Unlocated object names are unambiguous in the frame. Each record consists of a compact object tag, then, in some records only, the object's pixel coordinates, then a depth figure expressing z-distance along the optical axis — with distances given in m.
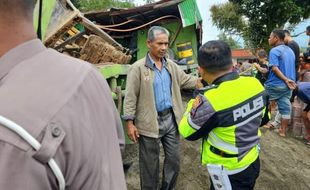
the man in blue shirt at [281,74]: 3.08
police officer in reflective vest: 1.25
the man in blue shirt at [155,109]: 1.88
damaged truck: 1.71
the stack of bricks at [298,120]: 3.54
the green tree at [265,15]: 9.04
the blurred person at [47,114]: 0.39
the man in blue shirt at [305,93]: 2.97
